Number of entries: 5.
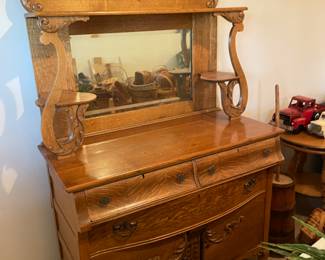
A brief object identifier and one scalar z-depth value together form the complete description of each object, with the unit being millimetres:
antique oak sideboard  1259
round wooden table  2033
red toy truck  2180
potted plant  813
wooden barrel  1975
